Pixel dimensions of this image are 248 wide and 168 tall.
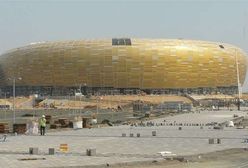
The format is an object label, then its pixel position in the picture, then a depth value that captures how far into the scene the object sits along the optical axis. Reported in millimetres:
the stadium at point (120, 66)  143500
